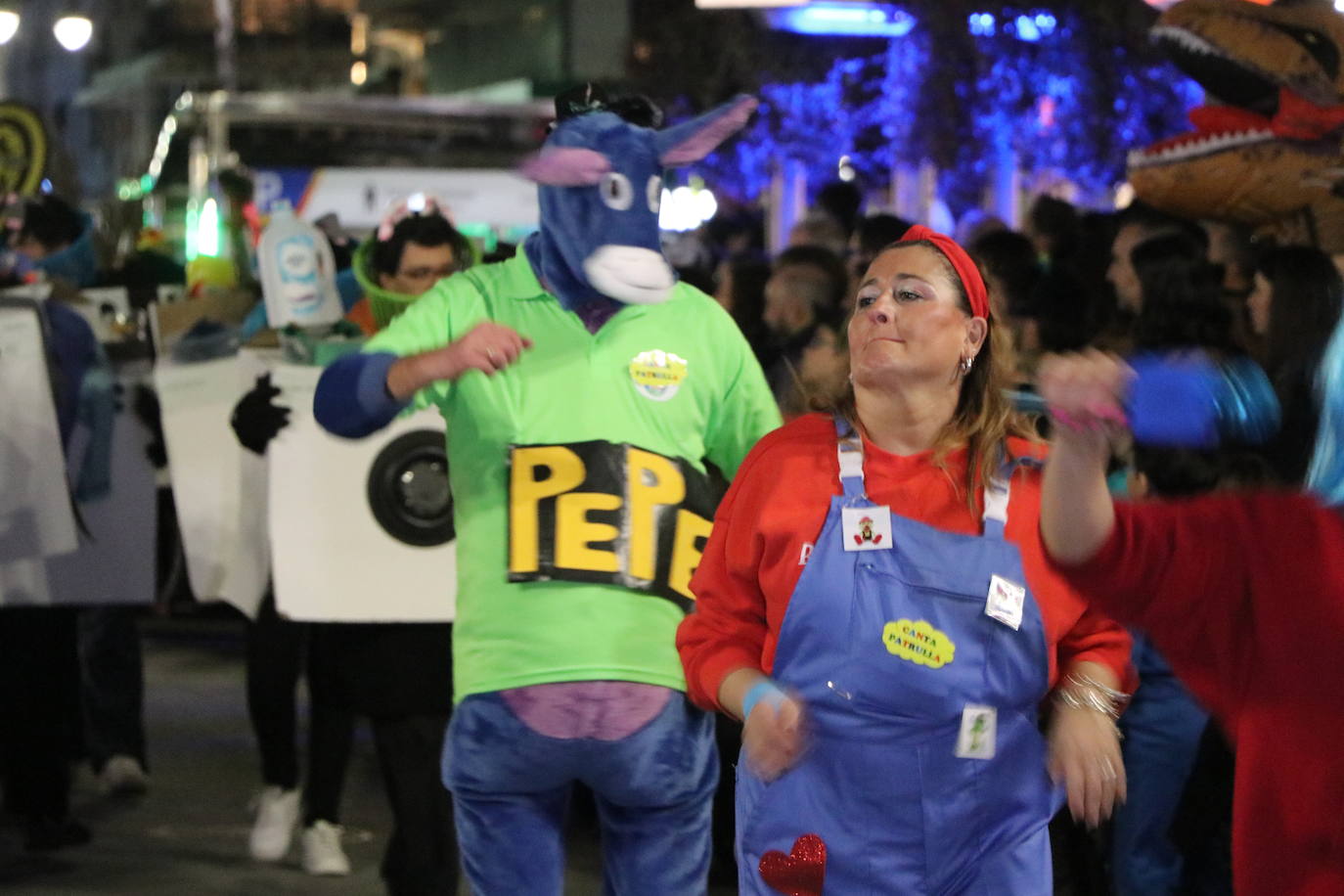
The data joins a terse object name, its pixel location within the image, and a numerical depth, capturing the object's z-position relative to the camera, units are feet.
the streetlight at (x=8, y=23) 122.42
